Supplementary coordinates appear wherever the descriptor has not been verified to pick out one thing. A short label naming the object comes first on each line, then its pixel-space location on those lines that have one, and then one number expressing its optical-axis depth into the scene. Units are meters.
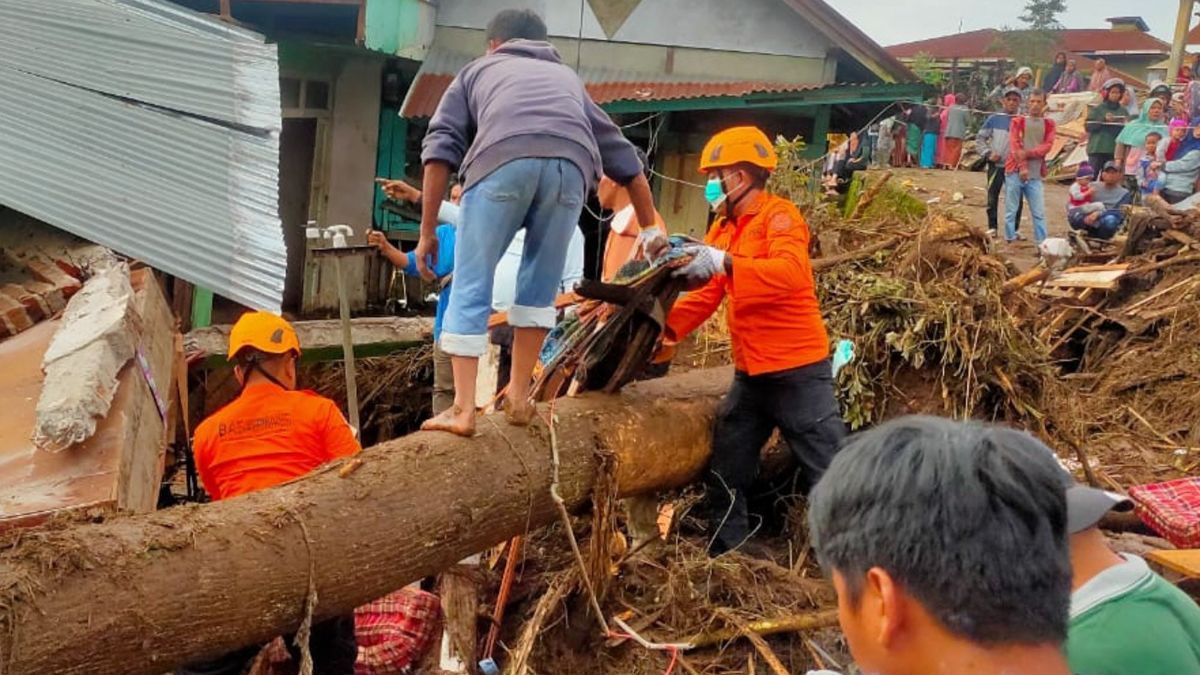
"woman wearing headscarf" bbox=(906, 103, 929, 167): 20.36
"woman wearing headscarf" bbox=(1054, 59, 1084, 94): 20.03
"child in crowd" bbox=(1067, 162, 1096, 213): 11.90
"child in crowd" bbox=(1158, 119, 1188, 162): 12.09
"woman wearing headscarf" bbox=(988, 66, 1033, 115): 16.50
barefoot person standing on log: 3.67
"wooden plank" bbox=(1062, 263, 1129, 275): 9.51
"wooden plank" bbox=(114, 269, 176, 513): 3.72
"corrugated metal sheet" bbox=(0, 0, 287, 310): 4.09
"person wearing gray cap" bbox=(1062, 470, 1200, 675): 1.89
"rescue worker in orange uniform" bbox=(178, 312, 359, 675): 3.81
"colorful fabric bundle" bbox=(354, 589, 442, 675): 4.28
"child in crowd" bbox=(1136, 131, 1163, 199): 12.64
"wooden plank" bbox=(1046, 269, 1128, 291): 9.26
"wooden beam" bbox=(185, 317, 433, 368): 7.19
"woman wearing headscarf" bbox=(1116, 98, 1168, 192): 12.96
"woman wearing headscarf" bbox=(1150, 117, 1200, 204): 11.84
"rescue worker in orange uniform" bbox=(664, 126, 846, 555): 4.46
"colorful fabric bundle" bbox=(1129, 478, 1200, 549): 4.54
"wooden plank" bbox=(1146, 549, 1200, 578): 3.85
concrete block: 3.34
